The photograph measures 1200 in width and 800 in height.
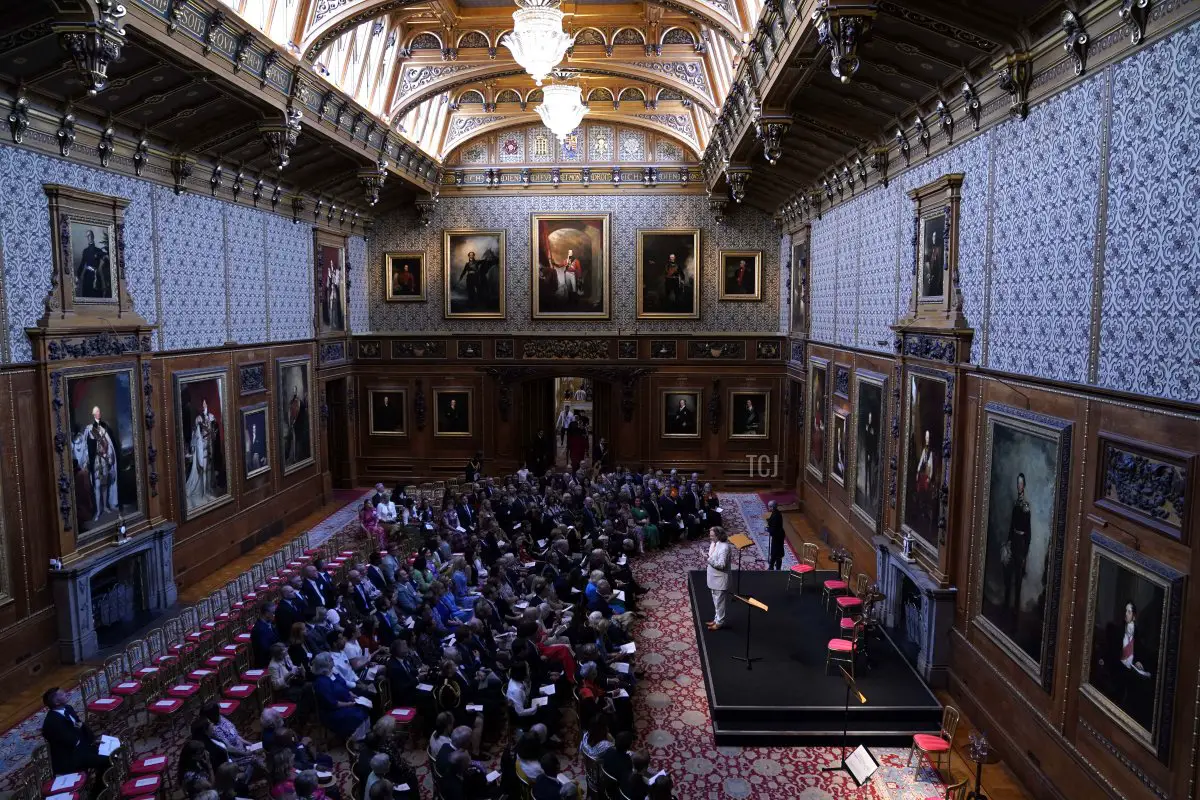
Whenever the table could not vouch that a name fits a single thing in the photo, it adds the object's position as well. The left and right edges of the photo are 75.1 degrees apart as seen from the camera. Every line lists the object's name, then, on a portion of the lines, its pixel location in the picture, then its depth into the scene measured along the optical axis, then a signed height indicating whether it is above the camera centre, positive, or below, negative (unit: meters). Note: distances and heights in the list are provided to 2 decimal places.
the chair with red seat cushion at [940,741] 7.69 -4.24
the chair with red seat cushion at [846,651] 9.41 -4.12
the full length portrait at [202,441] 13.41 -2.20
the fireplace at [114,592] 10.48 -4.04
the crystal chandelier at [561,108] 14.12 +3.84
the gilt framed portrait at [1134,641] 5.58 -2.50
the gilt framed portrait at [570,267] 21.88 +1.41
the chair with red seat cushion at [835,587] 11.59 -4.12
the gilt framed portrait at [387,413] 22.06 -2.68
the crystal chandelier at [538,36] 11.57 +4.21
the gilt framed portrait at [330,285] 19.36 +0.85
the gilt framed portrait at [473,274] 22.06 +1.23
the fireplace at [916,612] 9.62 -3.92
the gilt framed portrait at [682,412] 21.61 -2.62
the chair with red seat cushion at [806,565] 12.47 -4.10
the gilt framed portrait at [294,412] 17.36 -2.15
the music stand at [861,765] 6.46 -3.71
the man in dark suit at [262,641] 9.56 -3.94
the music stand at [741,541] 12.01 -3.47
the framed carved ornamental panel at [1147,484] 5.52 -1.28
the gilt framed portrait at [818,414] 16.73 -2.14
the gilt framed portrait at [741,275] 21.70 +1.16
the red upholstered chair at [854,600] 10.57 -4.00
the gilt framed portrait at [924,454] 9.91 -1.84
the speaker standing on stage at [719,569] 10.91 -3.57
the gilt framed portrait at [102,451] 10.73 -1.91
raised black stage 8.86 -4.50
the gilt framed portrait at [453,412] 21.97 -2.65
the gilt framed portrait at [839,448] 14.85 -2.55
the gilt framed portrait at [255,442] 15.76 -2.54
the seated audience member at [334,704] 8.41 -4.19
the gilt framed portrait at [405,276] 22.19 +1.18
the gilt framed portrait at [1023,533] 7.25 -2.19
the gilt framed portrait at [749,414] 21.47 -2.67
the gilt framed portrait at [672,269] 21.80 +1.34
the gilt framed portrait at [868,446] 12.45 -2.17
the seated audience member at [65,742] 7.17 -3.90
